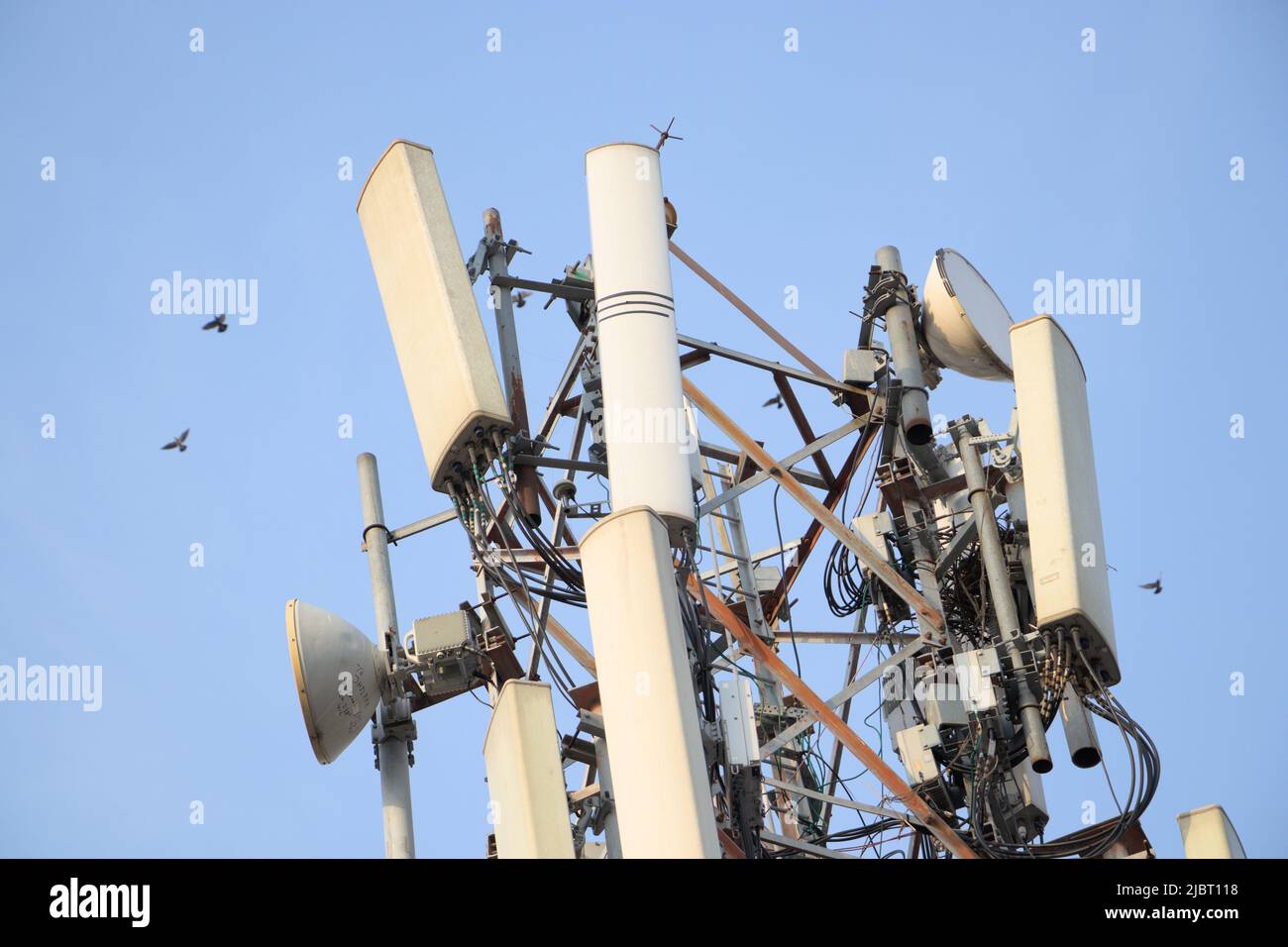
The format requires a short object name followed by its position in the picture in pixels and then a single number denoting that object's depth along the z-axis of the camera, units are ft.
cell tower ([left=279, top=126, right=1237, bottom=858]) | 51.75
